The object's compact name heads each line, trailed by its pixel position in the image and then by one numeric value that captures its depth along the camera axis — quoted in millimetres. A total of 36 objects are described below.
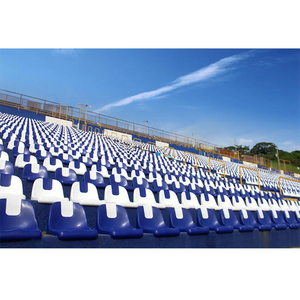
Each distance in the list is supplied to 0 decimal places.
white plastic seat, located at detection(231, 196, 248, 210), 4355
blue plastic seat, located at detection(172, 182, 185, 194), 4539
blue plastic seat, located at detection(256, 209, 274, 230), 3848
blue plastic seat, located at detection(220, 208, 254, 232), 3193
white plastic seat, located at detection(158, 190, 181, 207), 3452
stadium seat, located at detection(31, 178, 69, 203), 2364
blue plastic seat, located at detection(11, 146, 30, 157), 3967
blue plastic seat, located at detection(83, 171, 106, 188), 3453
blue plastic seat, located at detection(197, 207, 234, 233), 2889
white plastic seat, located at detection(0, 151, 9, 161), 3433
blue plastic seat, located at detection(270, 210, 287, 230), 3963
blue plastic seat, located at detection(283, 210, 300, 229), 4257
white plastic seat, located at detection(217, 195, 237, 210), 4164
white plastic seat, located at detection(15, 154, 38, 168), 3354
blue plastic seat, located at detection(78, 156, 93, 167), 4827
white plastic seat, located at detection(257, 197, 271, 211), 4811
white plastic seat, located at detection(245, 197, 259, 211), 4551
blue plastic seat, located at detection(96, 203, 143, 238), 2000
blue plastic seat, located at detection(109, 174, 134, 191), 3793
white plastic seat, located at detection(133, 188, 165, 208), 3145
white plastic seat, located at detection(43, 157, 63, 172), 3651
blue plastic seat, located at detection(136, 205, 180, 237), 2289
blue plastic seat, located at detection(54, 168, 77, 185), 3263
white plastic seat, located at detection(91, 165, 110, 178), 4165
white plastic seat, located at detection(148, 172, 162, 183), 4695
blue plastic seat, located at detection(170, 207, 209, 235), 2581
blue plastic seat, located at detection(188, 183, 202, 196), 4773
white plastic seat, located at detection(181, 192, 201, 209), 3655
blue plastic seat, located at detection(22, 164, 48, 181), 2976
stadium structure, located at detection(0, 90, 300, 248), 1782
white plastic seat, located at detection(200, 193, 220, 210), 3896
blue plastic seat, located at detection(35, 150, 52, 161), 4082
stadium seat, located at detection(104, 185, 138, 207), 2887
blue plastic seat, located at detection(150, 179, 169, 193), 4273
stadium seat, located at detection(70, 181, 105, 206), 2642
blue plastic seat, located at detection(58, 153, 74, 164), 4434
